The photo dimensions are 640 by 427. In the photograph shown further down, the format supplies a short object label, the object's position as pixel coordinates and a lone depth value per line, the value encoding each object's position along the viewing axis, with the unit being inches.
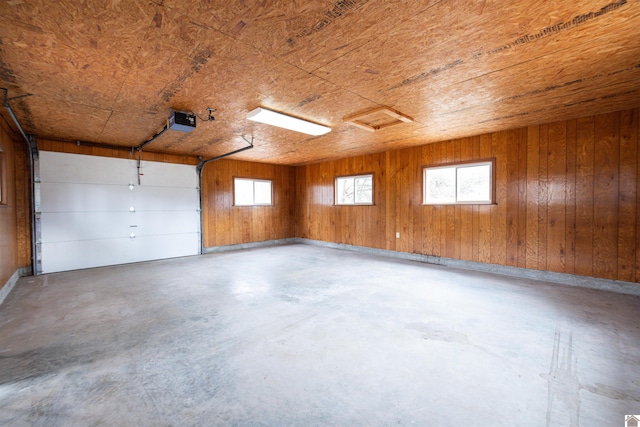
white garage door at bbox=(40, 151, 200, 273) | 197.9
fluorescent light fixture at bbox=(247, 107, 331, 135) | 142.0
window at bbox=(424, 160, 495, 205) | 196.1
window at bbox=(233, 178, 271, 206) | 304.5
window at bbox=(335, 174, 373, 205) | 274.7
